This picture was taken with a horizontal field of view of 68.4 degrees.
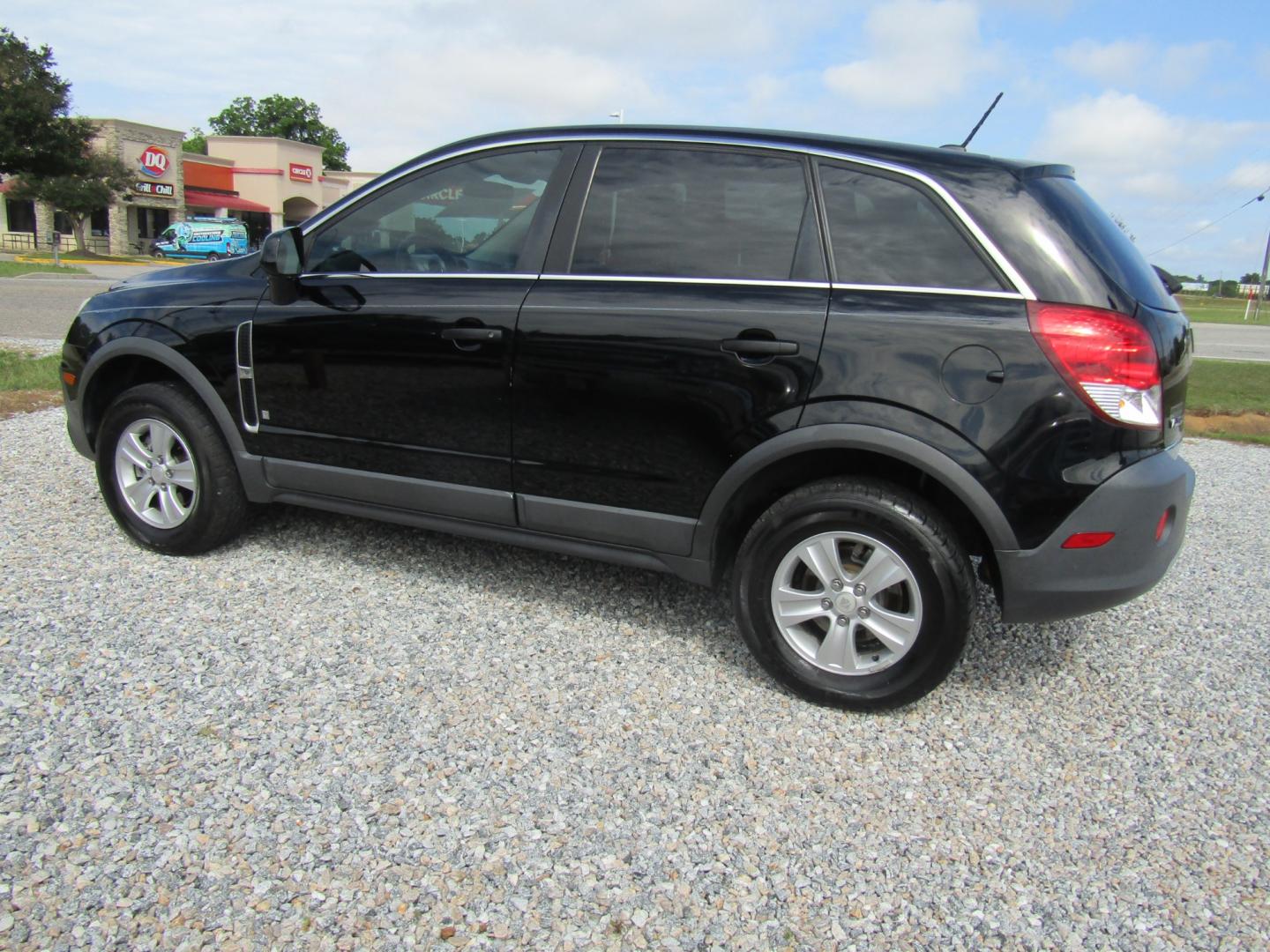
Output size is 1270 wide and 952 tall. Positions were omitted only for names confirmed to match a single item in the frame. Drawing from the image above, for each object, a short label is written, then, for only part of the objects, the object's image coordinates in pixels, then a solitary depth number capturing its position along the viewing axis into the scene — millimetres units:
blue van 40438
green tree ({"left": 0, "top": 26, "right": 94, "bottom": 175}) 33156
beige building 43812
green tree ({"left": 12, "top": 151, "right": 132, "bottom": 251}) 35625
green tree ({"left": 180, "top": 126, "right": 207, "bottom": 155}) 80375
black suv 2834
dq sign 45188
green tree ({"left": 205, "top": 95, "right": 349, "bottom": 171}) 82688
